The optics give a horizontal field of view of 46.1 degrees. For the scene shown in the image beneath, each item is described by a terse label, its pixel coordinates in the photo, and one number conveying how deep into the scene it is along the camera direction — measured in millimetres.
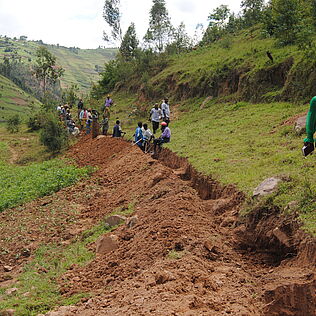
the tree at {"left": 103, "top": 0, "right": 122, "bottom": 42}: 44062
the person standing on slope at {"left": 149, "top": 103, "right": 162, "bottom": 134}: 17919
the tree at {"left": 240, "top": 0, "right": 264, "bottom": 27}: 36281
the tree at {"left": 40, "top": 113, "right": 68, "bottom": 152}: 22578
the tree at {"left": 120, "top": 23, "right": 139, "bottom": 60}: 43062
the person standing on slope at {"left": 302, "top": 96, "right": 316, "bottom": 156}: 4717
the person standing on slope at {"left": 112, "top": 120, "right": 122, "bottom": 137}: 20016
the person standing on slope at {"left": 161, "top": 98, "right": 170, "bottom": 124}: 18797
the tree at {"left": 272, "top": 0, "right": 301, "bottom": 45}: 18891
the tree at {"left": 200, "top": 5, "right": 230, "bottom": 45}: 42531
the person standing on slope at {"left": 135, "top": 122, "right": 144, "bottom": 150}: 15922
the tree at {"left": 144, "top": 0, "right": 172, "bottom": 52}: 45125
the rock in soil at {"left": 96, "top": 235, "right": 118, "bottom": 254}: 7777
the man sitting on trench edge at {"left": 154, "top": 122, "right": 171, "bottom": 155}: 15070
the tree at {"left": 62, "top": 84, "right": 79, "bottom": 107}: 37569
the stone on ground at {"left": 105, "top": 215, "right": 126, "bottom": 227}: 9335
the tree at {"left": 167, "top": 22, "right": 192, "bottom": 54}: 44281
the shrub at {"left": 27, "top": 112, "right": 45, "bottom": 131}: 33050
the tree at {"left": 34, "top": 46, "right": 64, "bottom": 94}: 43816
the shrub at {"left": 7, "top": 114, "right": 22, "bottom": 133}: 36000
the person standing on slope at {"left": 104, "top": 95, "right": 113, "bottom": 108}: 25522
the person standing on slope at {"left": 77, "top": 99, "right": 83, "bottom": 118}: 28328
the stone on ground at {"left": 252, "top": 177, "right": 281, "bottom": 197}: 6887
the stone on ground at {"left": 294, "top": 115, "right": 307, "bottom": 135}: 11297
